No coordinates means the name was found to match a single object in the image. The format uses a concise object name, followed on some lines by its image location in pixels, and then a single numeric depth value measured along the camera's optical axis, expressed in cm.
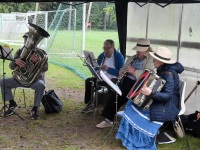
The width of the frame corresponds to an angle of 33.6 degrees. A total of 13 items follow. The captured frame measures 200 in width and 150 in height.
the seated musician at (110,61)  576
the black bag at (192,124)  473
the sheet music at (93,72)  470
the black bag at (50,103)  573
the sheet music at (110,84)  401
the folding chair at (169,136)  416
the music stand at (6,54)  510
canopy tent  671
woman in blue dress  408
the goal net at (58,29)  1344
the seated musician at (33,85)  544
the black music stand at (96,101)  575
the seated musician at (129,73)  504
